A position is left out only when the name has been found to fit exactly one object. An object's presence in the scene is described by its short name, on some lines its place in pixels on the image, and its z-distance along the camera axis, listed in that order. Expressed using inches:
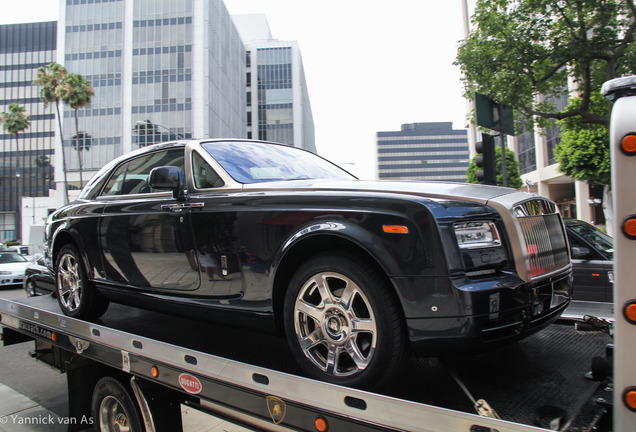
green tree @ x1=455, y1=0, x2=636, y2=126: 450.0
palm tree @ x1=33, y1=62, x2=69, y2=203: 1461.6
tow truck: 56.5
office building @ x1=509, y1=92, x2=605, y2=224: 1262.3
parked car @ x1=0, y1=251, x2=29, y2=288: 603.2
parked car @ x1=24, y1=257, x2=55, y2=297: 234.7
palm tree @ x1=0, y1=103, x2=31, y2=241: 1808.6
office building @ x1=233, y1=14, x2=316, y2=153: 3238.2
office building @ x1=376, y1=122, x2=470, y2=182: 5836.6
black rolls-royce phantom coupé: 76.5
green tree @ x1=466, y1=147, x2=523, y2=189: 1219.9
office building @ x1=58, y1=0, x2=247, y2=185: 2196.1
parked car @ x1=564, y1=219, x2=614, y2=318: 279.0
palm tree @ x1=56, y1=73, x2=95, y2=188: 1454.2
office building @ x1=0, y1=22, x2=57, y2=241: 3164.4
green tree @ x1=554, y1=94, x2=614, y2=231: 644.7
